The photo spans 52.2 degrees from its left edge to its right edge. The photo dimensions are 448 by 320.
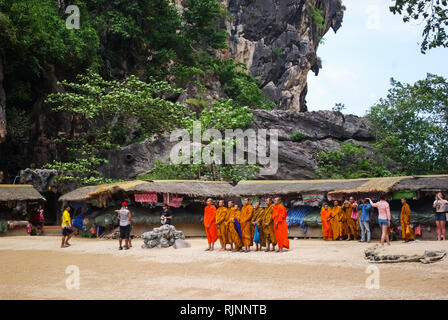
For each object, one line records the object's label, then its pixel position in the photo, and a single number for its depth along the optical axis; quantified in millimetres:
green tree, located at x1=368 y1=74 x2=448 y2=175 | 28102
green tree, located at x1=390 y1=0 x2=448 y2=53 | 13835
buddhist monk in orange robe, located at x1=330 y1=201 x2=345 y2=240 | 16703
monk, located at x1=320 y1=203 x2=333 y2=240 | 17109
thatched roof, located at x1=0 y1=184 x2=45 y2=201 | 22000
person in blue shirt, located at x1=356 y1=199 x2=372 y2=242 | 15367
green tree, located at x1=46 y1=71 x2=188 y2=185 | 26609
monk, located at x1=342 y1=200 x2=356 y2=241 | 16516
